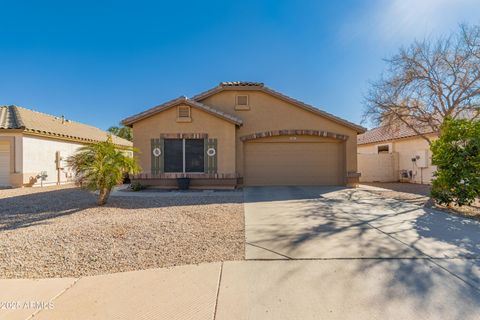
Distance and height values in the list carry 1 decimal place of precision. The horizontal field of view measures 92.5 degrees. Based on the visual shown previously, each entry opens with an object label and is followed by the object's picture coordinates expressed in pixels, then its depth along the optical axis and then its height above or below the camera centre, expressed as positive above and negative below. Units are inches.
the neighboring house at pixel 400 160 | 560.7 +8.7
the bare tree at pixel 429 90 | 416.2 +137.7
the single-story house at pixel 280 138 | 494.6 +58.8
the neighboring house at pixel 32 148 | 506.6 +50.7
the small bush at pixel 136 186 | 432.1 -35.5
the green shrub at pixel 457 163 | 271.3 -0.3
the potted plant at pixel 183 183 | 441.7 -31.3
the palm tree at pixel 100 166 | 289.9 +2.5
